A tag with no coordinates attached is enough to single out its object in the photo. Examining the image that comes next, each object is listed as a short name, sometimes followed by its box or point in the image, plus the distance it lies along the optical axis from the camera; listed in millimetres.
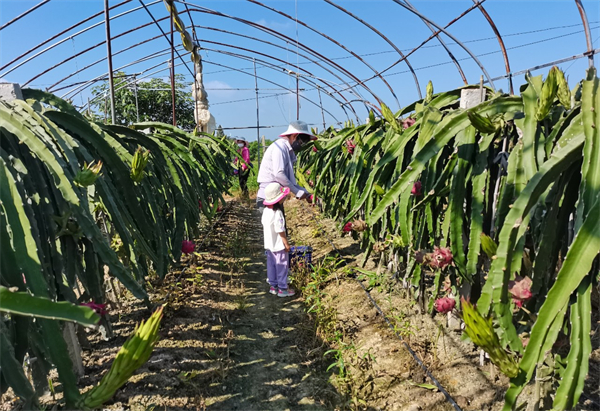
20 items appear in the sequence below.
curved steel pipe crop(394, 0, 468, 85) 4273
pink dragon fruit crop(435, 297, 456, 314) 1730
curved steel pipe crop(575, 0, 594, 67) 1944
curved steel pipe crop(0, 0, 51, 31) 4403
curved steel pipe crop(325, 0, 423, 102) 5457
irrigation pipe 1665
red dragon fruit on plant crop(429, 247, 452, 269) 1645
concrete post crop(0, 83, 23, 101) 1509
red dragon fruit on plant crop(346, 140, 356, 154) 3351
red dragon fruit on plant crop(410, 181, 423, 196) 1803
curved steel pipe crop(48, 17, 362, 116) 6375
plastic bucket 3504
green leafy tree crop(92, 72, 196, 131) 15271
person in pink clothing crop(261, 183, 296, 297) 3158
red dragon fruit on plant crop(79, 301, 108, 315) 1262
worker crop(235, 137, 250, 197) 7596
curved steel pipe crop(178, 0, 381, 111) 5976
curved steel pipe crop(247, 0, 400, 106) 5519
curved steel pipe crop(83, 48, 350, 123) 8530
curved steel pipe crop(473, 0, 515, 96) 2100
